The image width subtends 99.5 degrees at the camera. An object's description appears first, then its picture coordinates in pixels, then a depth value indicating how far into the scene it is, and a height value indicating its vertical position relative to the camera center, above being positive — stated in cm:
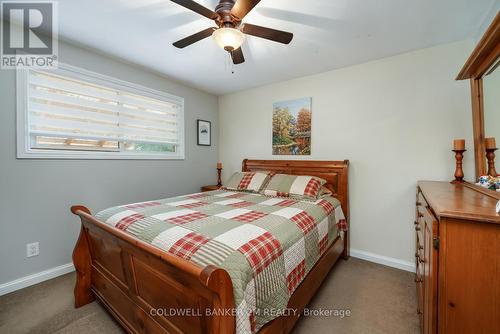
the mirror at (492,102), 141 +45
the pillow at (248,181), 274 -18
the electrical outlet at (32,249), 199 -75
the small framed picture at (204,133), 357 +61
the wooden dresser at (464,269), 79 -41
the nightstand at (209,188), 330 -31
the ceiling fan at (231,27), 130 +99
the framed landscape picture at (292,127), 297 +59
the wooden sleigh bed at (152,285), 82 -64
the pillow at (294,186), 239 -22
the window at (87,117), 201 +59
